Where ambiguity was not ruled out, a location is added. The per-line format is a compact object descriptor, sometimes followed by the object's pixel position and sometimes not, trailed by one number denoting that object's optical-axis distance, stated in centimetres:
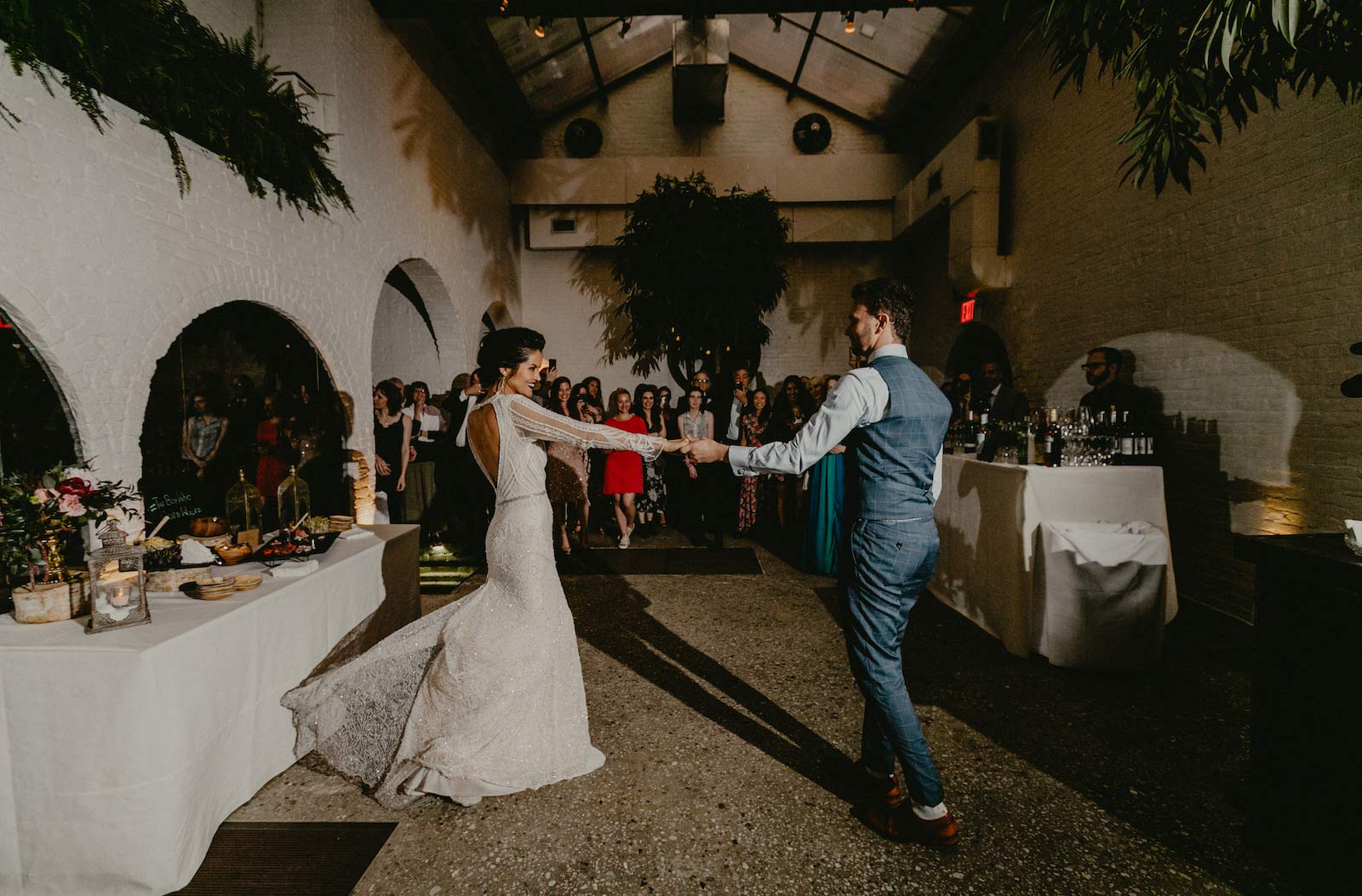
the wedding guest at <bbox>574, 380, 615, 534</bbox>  691
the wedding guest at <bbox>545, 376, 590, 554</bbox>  577
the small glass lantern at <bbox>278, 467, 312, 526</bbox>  316
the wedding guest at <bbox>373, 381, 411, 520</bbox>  564
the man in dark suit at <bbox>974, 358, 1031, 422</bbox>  544
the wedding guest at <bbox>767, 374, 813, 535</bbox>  641
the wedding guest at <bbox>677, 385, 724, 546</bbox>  629
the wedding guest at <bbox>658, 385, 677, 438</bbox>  676
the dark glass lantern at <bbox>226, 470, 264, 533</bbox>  307
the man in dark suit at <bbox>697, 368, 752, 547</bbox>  641
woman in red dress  606
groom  192
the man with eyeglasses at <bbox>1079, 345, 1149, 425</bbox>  420
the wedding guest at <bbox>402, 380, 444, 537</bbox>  587
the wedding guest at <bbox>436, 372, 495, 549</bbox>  609
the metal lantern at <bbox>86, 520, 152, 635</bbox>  184
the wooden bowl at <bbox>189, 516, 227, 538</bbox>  276
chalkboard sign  304
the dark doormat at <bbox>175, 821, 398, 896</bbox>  182
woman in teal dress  491
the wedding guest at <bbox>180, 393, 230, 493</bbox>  336
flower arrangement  188
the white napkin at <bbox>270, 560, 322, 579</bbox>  246
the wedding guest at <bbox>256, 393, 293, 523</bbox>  404
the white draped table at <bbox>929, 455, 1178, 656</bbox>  318
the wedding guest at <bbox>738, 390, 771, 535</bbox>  633
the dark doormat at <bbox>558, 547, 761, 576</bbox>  518
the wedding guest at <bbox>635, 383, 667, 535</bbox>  684
